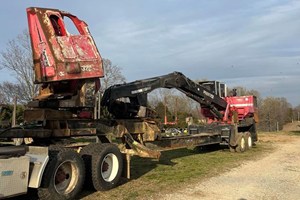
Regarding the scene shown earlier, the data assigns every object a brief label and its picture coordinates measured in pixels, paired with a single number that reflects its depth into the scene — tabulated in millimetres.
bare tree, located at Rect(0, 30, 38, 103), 24371
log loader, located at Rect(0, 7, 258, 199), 4238
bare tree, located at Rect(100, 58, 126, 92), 29595
